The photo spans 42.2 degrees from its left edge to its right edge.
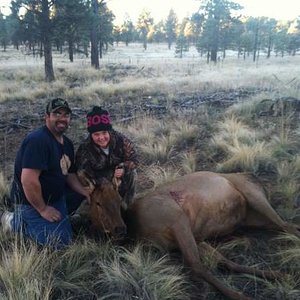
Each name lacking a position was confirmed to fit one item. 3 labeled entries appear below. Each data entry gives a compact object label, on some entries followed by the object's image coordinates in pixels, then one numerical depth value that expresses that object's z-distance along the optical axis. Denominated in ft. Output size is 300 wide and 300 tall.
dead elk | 12.07
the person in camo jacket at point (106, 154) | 15.15
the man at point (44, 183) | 13.35
